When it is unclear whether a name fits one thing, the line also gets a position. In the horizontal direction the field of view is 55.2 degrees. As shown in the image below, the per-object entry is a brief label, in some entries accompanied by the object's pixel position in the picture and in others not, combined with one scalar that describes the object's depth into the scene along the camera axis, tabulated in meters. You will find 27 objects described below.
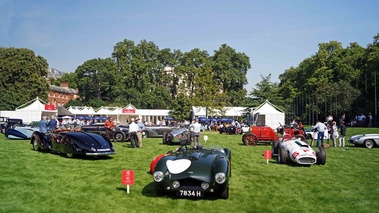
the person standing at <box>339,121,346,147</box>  23.81
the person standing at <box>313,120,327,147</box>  21.20
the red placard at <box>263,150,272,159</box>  15.20
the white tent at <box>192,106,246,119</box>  59.41
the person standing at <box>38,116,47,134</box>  22.88
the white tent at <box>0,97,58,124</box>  45.31
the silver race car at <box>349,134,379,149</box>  23.55
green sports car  8.20
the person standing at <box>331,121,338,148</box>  23.53
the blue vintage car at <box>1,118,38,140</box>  25.30
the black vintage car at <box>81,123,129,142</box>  25.17
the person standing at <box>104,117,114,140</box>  24.28
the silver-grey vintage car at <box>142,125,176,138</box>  29.48
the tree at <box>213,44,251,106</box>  89.31
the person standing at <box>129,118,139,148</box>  20.77
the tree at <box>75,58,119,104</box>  94.38
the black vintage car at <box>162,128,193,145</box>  23.06
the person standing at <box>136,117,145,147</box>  20.88
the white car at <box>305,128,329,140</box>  27.61
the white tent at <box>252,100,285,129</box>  45.62
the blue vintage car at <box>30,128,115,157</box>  14.97
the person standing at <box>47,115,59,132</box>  22.88
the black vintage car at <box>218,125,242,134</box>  40.51
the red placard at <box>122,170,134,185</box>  9.23
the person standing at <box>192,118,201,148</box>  20.19
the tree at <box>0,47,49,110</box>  70.25
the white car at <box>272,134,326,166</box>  14.38
